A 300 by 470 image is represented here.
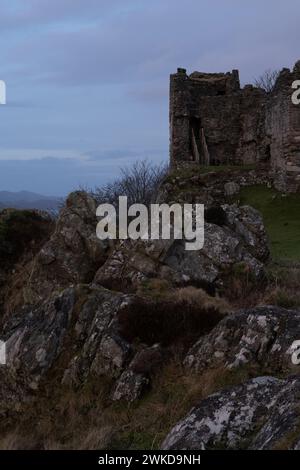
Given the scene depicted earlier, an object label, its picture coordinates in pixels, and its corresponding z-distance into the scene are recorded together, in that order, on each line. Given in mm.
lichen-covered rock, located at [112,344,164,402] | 8820
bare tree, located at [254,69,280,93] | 80488
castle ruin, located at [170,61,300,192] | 34781
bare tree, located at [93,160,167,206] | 47344
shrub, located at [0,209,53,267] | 16625
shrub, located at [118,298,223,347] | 9664
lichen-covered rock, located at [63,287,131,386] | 9492
